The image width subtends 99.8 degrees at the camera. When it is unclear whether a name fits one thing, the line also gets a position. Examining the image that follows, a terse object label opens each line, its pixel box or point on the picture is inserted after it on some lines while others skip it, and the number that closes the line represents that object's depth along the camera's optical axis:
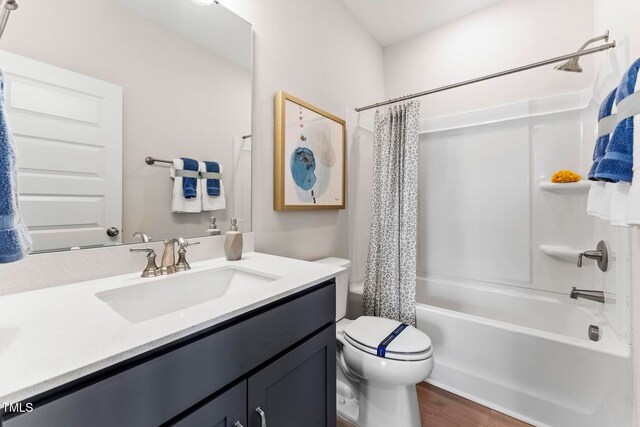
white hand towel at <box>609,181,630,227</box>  0.77
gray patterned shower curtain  1.68
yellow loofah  1.70
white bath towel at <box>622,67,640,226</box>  0.65
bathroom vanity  0.40
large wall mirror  0.77
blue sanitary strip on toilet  1.18
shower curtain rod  1.25
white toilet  1.15
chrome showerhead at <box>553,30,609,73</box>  1.45
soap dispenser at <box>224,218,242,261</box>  1.16
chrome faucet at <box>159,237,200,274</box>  0.96
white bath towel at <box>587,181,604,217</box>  0.93
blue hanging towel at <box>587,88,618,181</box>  0.87
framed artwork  1.49
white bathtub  1.17
